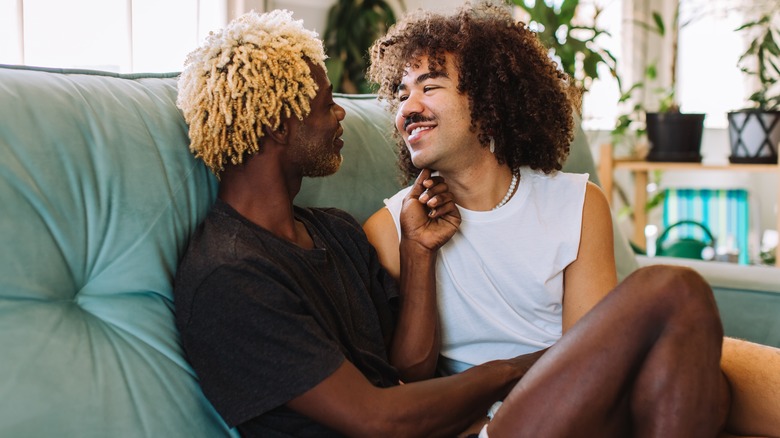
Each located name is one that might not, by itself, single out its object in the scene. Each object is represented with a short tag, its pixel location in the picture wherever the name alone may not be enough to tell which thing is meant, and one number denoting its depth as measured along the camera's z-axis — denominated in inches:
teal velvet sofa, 41.0
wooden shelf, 136.6
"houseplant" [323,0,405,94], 123.6
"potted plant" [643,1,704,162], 141.6
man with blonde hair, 42.8
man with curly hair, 58.3
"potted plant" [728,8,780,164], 133.0
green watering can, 139.6
